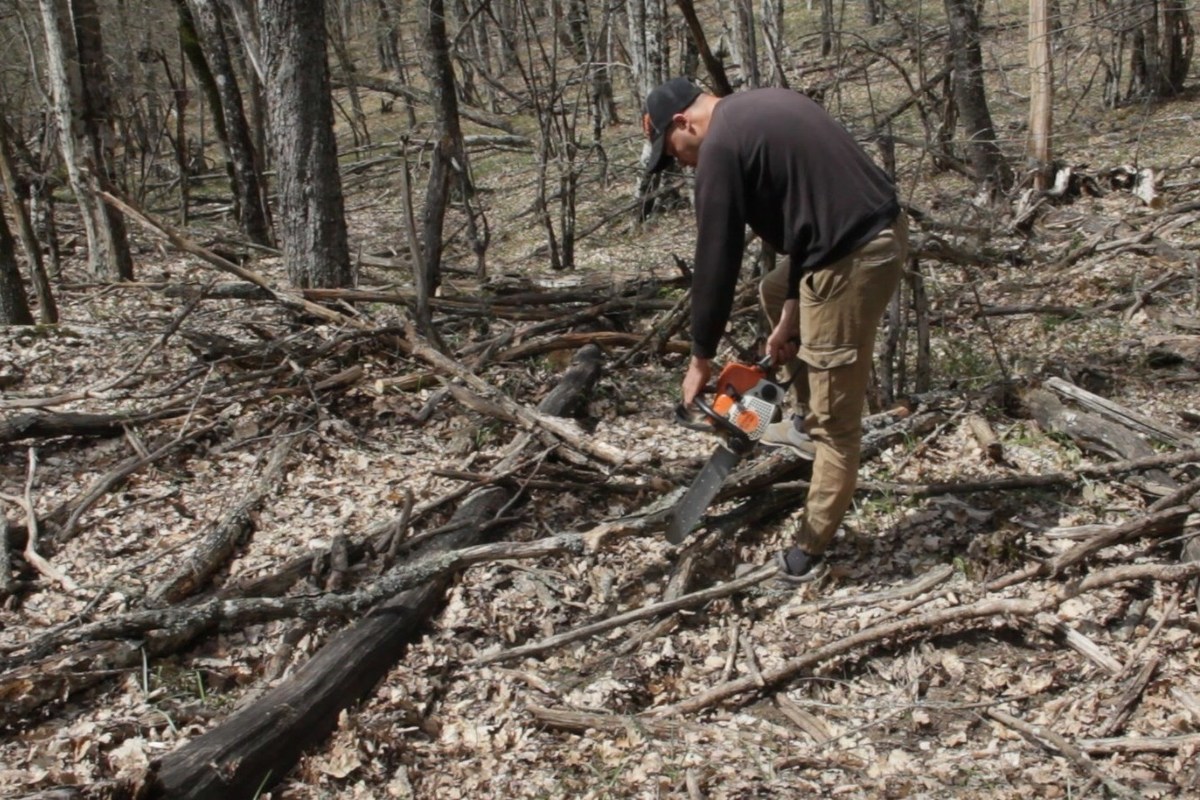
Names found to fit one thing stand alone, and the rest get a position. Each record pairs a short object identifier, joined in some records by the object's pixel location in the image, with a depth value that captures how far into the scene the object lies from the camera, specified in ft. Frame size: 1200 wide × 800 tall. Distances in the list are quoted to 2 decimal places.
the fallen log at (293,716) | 10.54
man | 11.77
